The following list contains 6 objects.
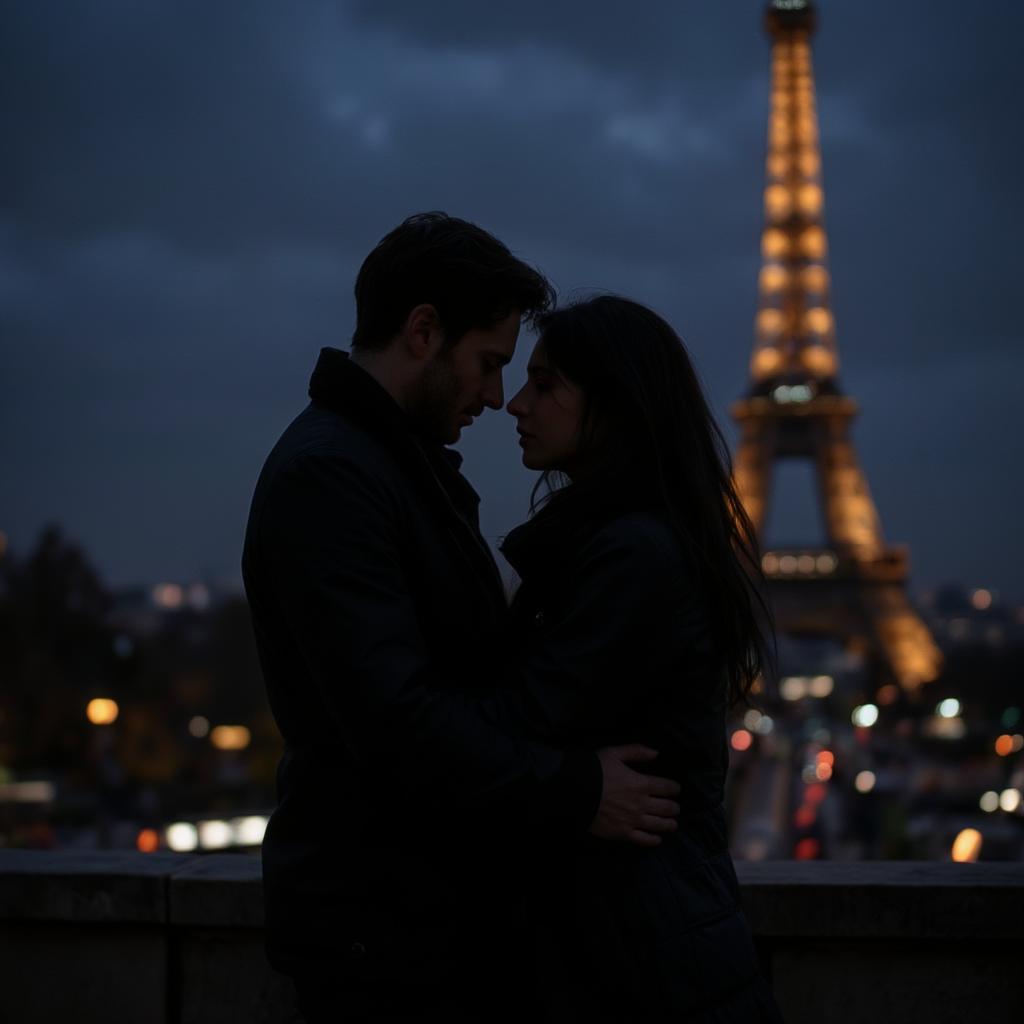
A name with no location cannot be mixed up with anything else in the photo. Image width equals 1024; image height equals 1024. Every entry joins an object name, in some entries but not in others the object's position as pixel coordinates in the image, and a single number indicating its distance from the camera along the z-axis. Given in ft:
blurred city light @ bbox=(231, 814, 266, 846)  66.80
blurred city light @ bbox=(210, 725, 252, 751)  178.81
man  9.57
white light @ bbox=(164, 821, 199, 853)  64.34
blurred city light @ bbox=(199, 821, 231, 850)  64.85
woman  9.81
